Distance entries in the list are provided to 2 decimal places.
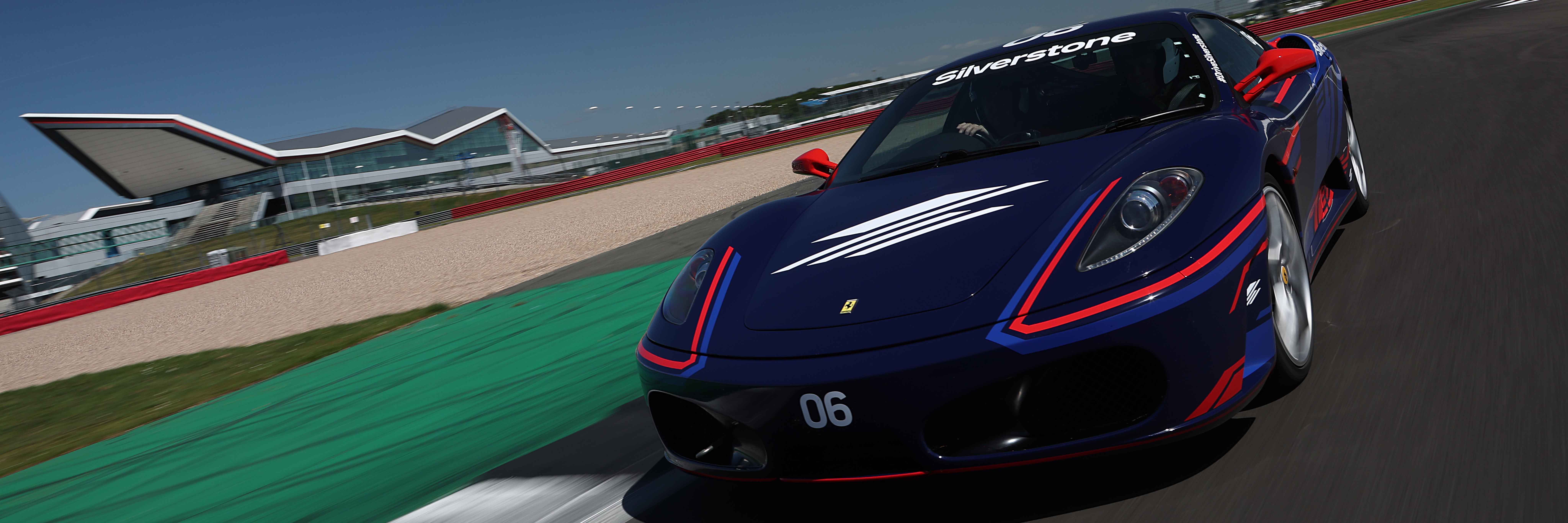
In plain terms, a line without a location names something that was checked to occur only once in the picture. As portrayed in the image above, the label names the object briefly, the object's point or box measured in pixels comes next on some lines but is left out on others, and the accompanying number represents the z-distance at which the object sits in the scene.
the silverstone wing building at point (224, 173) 46.00
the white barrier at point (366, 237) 28.47
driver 3.11
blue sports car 1.76
